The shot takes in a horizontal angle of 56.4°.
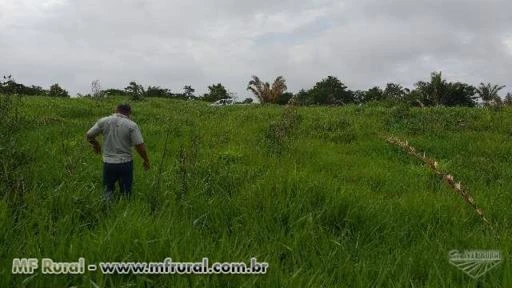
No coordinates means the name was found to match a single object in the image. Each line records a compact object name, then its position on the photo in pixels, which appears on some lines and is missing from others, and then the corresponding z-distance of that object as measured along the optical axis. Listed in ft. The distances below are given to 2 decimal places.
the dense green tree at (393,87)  166.99
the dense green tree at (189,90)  205.48
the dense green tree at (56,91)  127.67
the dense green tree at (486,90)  154.40
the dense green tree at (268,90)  120.98
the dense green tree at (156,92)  164.15
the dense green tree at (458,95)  147.02
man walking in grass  24.93
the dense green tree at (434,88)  138.00
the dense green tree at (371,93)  192.75
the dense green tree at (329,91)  194.39
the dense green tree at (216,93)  179.51
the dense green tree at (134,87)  137.45
